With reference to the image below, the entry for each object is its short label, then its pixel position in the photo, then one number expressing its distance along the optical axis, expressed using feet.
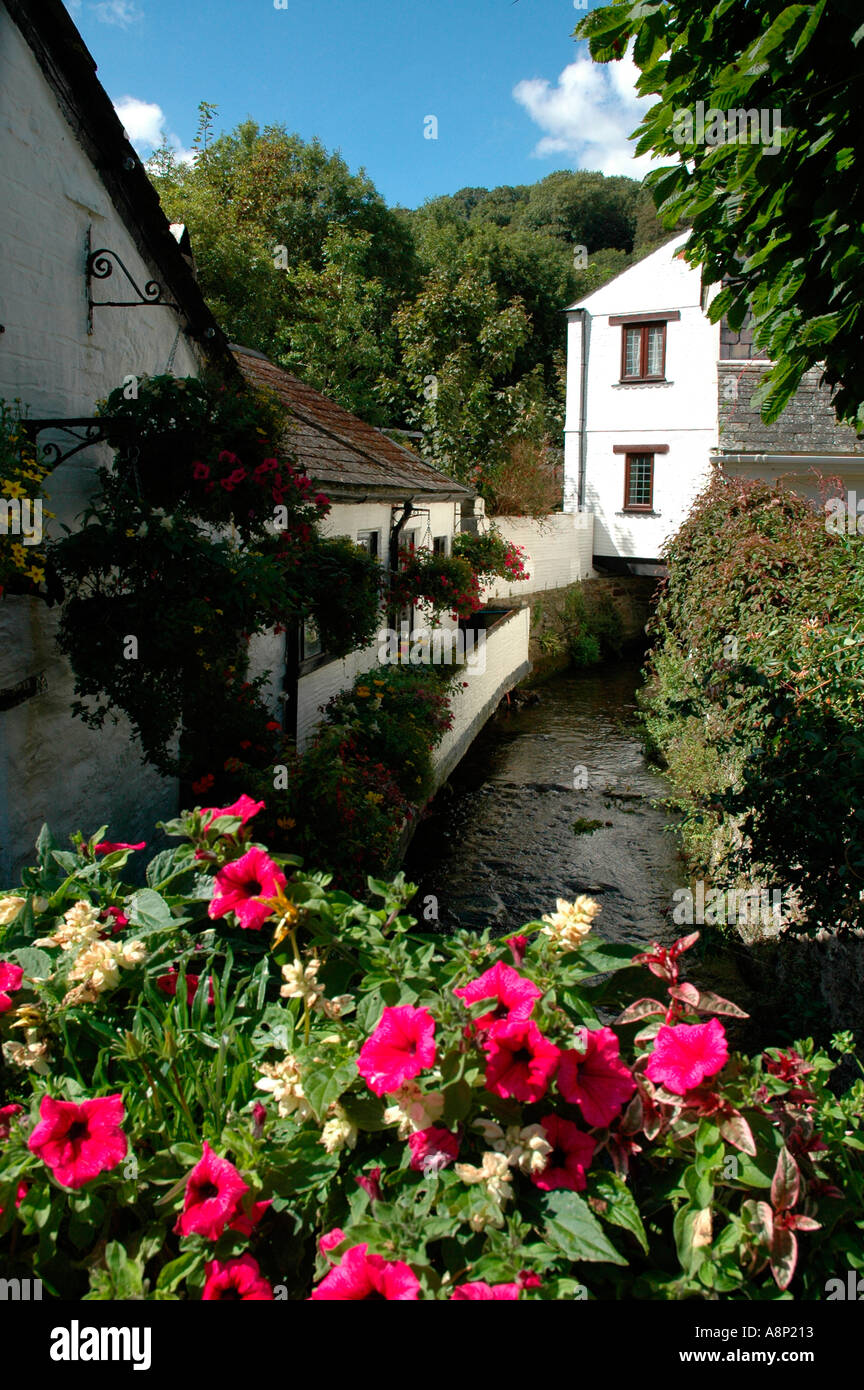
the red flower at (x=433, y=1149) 6.05
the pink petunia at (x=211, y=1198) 5.82
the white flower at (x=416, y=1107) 5.98
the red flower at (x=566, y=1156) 5.99
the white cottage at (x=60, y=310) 14.88
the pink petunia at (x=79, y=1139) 6.13
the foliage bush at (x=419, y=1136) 5.77
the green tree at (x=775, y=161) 11.70
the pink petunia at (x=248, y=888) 7.25
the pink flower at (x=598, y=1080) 6.15
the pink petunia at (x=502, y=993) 6.19
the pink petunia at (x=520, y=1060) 5.90
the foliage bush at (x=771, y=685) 15.61
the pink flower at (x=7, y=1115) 6.95
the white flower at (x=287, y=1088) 6.43
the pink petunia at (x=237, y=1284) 5.70
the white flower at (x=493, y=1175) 5.67
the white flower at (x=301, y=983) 6.73
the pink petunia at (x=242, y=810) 8.39
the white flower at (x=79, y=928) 7.73
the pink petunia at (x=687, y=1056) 5.97
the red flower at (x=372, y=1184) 6.16
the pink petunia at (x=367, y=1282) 5.26
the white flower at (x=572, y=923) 6.69
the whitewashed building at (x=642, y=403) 71.97
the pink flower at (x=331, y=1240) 5.86
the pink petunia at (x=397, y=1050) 5.90
